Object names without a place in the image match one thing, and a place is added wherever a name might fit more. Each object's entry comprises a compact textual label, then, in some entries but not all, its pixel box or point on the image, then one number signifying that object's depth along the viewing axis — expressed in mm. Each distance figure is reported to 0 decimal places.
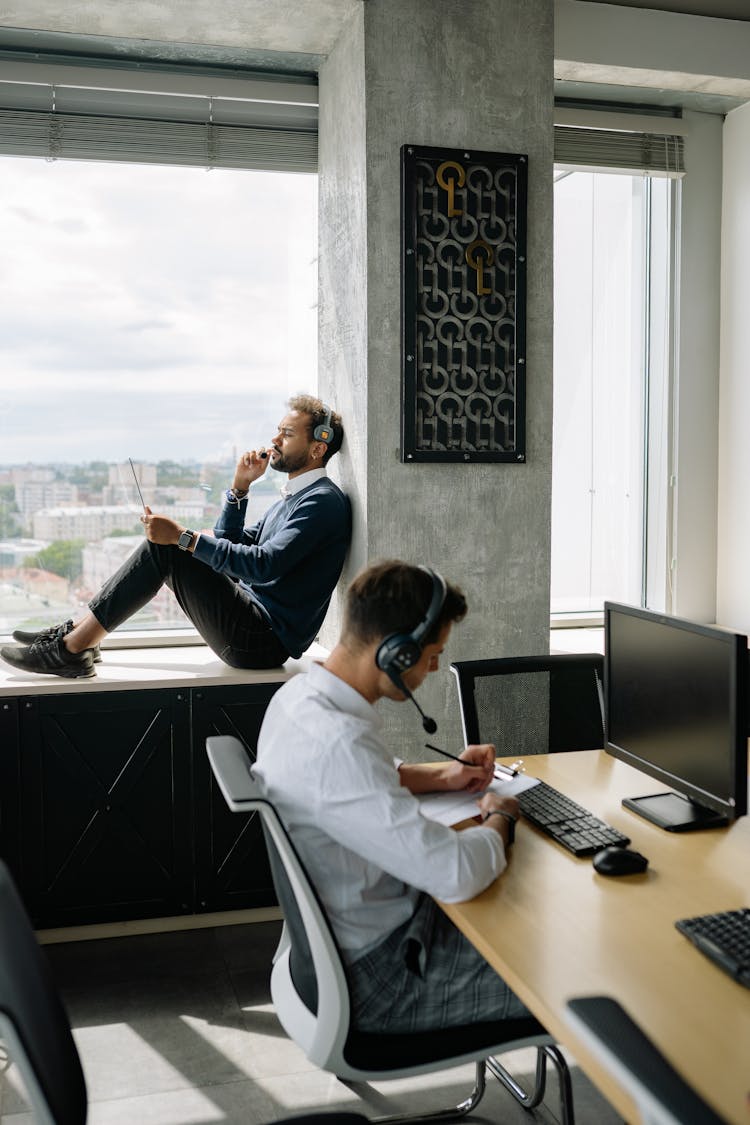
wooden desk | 1219
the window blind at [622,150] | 3820
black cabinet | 3041
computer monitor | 1791
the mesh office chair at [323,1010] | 1625
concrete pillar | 3111
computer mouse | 1727
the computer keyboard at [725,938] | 1393
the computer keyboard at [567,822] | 1846
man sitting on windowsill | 3129
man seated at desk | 1615
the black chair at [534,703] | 2535
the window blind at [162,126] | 3414
